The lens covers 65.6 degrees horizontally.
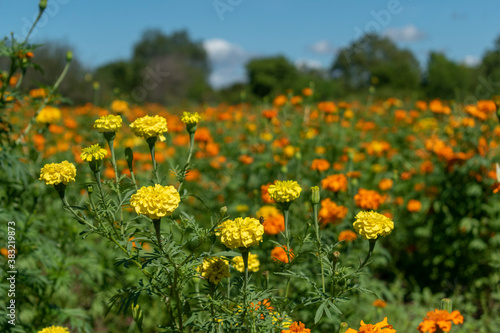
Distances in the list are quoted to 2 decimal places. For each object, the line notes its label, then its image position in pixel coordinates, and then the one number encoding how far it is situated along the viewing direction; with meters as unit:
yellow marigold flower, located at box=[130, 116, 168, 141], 1.37
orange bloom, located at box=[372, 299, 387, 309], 2.33
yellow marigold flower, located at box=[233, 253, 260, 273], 1.45
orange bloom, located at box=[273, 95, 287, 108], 4.47
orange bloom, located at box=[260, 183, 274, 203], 2.11
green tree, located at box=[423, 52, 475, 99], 18.09
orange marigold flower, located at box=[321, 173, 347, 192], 2.31
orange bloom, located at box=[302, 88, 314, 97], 4.26
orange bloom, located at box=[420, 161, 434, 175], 3.58
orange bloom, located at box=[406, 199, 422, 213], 3.39
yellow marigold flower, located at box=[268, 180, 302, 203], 1.29
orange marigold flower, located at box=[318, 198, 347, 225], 2.03
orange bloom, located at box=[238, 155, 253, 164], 3.34
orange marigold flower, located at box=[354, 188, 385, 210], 2.11
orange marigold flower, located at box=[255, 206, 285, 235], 1.87
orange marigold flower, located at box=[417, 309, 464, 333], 1.06
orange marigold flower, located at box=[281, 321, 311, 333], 1.14
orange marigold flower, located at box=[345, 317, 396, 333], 1.09
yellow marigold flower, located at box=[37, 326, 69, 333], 1.26
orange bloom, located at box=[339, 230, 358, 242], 2.15
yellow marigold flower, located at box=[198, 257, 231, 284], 1.27
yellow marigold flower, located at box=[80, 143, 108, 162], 1.27
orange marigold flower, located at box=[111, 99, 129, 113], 2.54
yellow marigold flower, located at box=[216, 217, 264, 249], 1.15
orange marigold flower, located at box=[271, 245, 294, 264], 1.71
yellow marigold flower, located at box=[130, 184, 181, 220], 1.09
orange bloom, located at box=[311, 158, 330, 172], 2.65
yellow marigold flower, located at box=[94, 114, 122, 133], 1.36
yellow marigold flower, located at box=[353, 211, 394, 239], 1.25
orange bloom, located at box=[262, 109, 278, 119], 3.47
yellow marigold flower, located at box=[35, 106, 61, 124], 2.65
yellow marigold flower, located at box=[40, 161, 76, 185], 1.27
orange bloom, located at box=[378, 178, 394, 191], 3.46
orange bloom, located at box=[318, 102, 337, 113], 3.96
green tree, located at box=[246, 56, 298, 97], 15.14
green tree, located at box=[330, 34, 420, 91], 24.03
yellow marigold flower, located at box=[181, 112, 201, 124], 1.48
